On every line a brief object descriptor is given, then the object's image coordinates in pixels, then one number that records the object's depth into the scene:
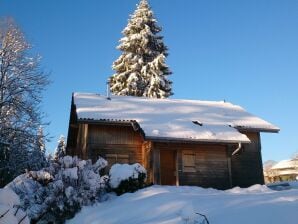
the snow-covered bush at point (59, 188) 11.92
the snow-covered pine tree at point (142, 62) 34.31
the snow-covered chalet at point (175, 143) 18.80
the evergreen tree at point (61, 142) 49.33
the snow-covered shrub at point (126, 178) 13.59
